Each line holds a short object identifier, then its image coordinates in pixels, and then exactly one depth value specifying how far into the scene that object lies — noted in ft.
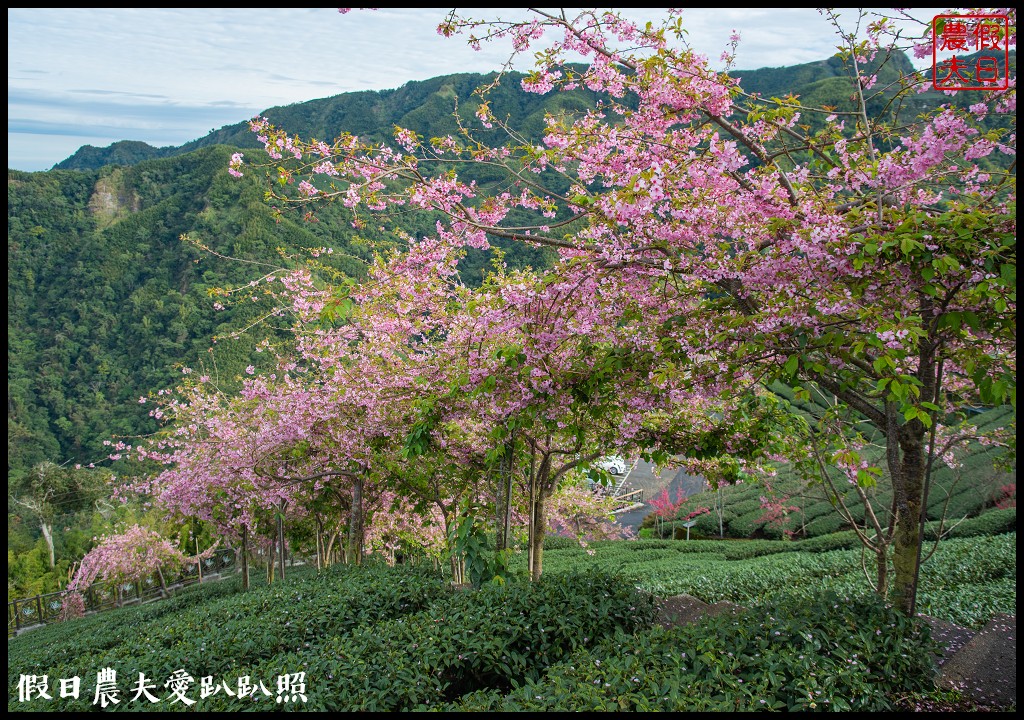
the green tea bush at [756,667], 9.53
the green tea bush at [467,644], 11.35
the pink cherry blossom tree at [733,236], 9.77
